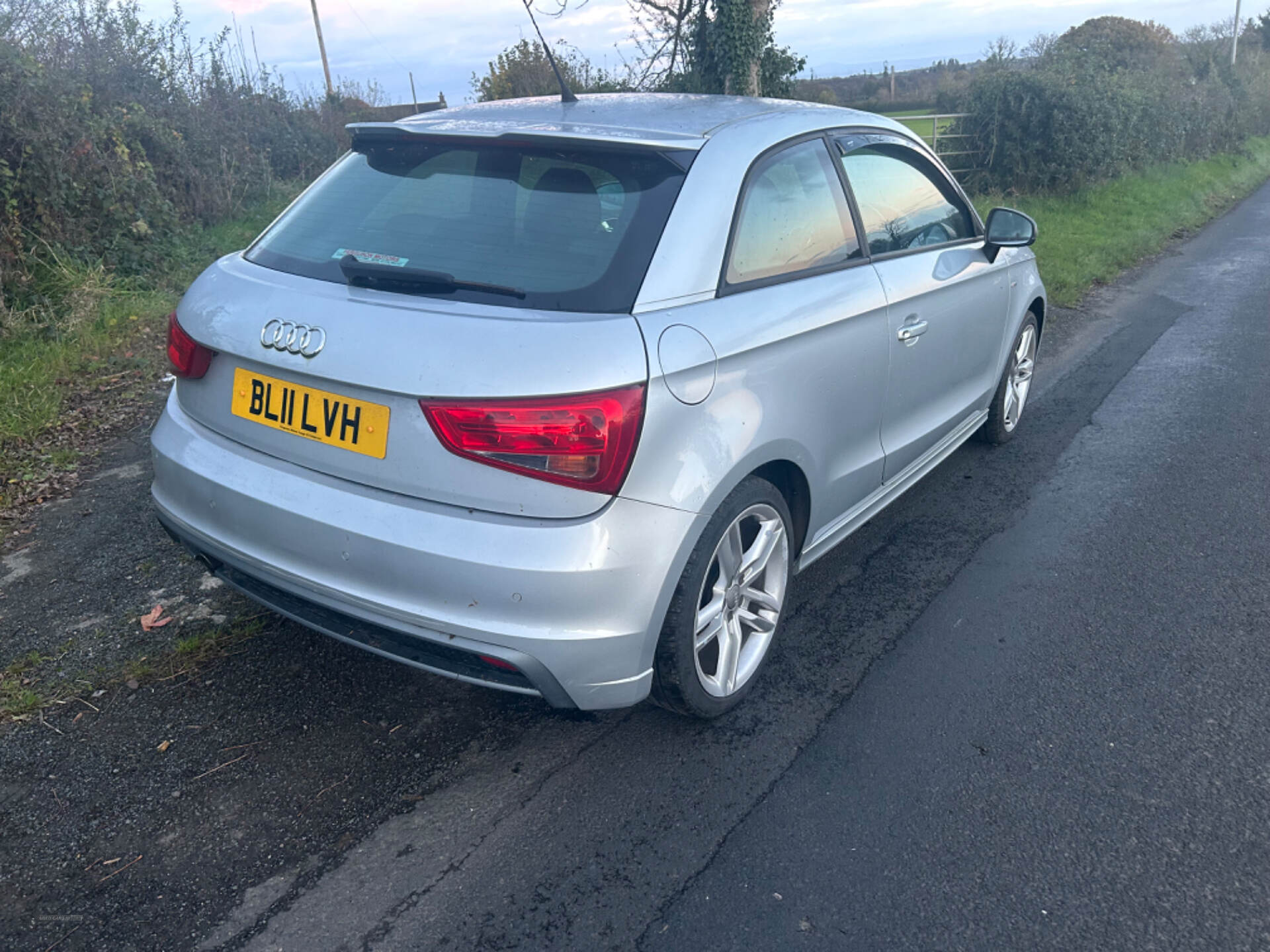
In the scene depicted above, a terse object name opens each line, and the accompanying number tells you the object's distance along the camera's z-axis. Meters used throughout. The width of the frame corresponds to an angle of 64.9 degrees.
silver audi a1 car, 2.35
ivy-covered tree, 12.40
